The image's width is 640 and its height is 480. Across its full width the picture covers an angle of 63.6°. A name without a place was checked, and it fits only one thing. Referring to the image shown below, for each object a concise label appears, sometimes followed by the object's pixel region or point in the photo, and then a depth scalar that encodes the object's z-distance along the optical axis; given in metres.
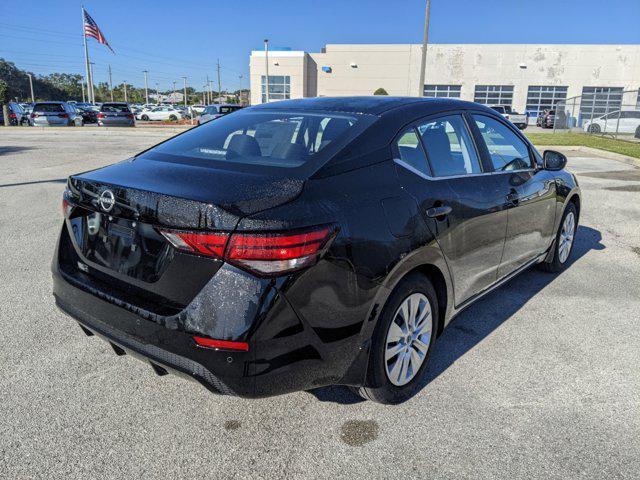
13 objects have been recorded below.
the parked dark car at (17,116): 31.82
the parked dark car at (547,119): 40.40
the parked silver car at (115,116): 29.52
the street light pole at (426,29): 27.58
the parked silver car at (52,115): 28.91
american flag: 38.12
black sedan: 2.12
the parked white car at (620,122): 27.53
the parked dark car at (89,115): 37.46
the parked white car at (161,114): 49.88
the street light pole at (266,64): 51.88
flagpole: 48.87
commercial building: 52.22
